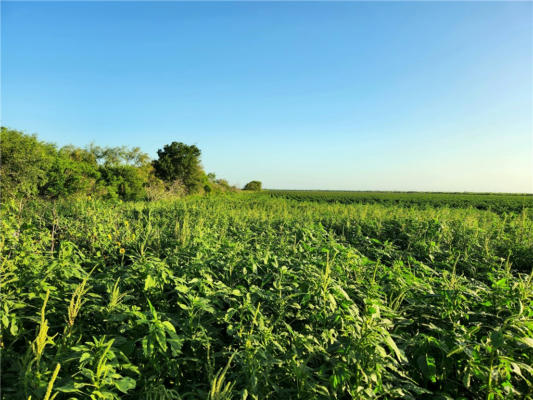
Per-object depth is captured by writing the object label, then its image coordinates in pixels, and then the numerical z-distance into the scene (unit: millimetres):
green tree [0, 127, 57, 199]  15570
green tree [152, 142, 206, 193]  36500
